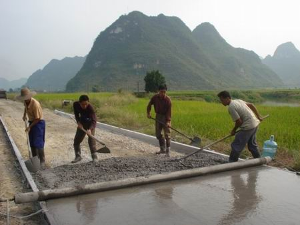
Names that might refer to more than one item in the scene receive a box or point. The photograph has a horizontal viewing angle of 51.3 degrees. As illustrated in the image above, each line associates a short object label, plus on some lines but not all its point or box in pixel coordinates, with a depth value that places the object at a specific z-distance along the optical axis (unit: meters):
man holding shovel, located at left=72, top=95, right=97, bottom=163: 6.14
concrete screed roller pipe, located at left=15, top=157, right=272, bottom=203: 4.04
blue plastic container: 6.40
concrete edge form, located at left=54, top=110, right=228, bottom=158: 7.58
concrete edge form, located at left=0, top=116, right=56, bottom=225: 3.64
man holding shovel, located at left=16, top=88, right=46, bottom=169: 5.80
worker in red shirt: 7.13
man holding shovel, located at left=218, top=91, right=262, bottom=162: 5.54
